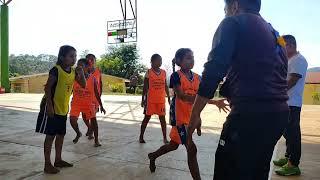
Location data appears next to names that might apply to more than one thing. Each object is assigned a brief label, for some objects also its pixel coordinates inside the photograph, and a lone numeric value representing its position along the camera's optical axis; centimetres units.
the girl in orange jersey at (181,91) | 257
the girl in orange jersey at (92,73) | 434
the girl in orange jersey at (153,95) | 428
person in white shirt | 296
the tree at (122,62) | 4185
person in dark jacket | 137
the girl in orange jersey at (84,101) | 415
